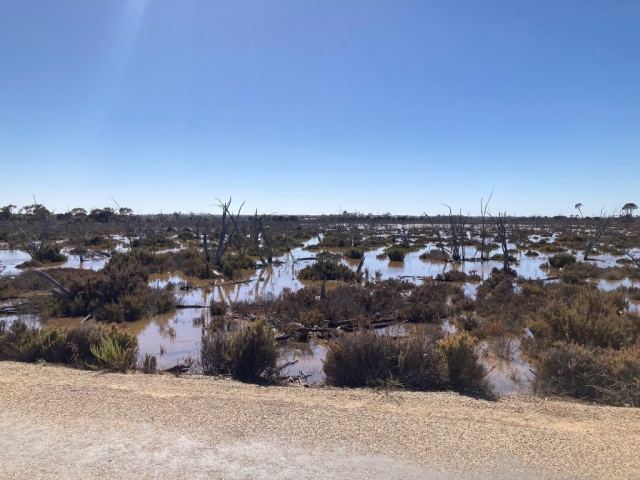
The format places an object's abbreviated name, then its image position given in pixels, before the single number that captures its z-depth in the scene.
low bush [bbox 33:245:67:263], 30.20
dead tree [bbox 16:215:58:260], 30.54
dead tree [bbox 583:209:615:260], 30.82
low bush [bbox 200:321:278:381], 8.34
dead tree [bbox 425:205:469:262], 32.34
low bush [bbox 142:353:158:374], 8.41
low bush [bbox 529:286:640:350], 9.67
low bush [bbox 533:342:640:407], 7.01
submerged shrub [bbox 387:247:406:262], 32.53
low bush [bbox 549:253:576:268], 27.55
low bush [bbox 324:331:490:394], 7.64
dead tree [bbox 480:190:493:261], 32.16
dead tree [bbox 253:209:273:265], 30.13
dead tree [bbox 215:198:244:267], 26.59
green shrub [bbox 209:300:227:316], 15.23
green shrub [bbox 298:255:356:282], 23.08
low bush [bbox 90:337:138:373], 8.21
